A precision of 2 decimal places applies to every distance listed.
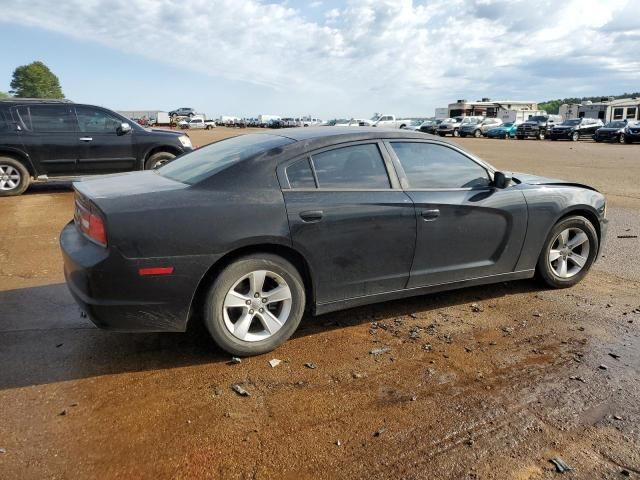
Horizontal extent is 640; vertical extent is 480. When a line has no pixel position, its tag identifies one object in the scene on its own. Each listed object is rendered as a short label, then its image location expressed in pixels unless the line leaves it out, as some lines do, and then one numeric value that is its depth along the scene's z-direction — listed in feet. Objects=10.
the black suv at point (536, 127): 136.26
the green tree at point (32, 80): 469.57
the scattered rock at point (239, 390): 10.38
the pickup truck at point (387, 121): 173.72
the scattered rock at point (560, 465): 8.23
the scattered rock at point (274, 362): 11.61
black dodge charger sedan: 10.76
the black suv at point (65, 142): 32.32
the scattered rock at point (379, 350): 12.16
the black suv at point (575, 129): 125.90
